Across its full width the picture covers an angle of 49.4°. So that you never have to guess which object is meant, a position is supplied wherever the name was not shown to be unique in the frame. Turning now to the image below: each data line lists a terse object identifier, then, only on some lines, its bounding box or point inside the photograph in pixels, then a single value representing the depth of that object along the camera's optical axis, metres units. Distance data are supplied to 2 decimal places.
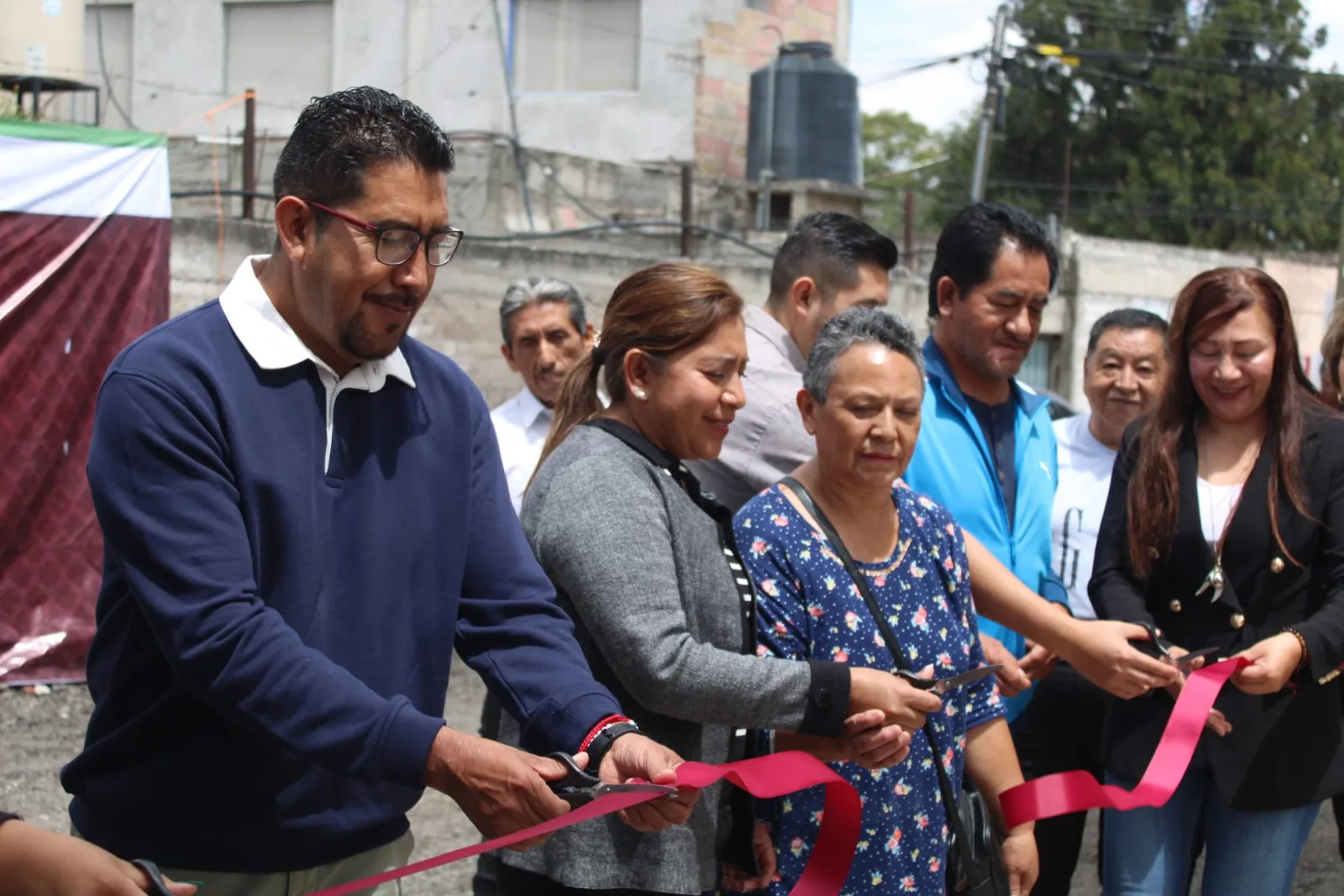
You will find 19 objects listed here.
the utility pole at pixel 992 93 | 23.58
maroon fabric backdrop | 6.81
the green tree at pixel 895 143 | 63.22
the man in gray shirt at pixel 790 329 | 3.68
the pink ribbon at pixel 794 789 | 2.31
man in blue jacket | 3.84
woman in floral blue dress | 3.05
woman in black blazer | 3.49
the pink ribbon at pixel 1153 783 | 3.39
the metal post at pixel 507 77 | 19.00
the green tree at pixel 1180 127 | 38.44
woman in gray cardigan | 2.75
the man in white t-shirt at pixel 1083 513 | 4.27
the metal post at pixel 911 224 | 15.75
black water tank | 18.23
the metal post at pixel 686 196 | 13.66
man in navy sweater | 2.08
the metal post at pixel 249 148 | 10.40
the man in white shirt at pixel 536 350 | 5.29
